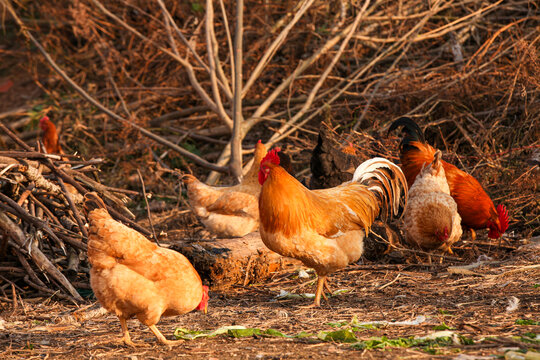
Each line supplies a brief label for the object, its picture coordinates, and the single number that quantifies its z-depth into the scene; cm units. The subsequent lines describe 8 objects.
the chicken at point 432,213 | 1155
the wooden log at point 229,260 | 1100
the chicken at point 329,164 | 1262
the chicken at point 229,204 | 1336
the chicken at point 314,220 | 940
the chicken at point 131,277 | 711
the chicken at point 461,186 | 1223
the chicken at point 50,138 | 1694
